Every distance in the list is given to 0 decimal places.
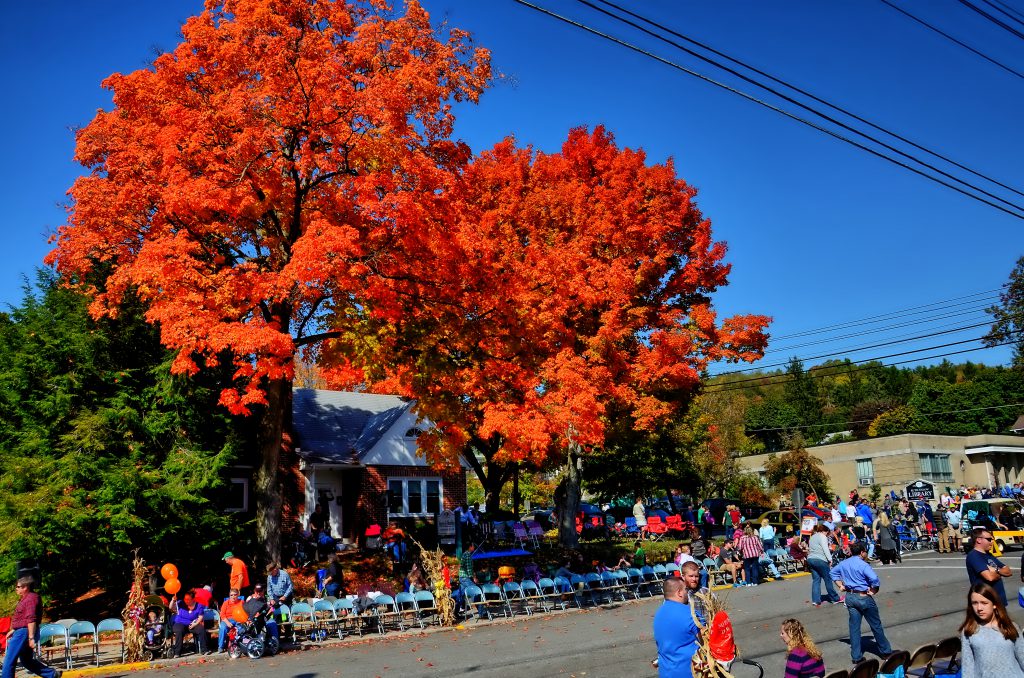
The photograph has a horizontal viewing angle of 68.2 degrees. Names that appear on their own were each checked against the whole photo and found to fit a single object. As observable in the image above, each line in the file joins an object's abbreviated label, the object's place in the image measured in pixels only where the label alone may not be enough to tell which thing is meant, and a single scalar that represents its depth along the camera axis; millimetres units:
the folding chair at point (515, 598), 17938
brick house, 26531
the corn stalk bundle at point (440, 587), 16797
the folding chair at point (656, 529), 33562
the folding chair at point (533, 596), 18203
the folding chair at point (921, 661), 8016
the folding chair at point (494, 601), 17688
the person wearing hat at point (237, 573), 14859
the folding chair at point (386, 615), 16172
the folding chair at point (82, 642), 13586
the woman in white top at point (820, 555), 15648
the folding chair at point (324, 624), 15492
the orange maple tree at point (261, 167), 15523
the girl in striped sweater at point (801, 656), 7648
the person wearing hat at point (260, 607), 13812
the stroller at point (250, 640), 13852
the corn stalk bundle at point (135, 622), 13562
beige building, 52625
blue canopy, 21177
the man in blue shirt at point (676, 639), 6781
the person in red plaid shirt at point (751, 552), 21109
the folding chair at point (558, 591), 18562
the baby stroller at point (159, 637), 13965
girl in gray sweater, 5570
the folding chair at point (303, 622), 15234
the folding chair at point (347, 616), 15633
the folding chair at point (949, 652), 8195
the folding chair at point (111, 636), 14188
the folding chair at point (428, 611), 16828
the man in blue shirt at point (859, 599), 10500
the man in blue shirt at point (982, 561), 9891
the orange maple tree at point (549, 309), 18562
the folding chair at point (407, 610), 16594
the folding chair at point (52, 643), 13141
